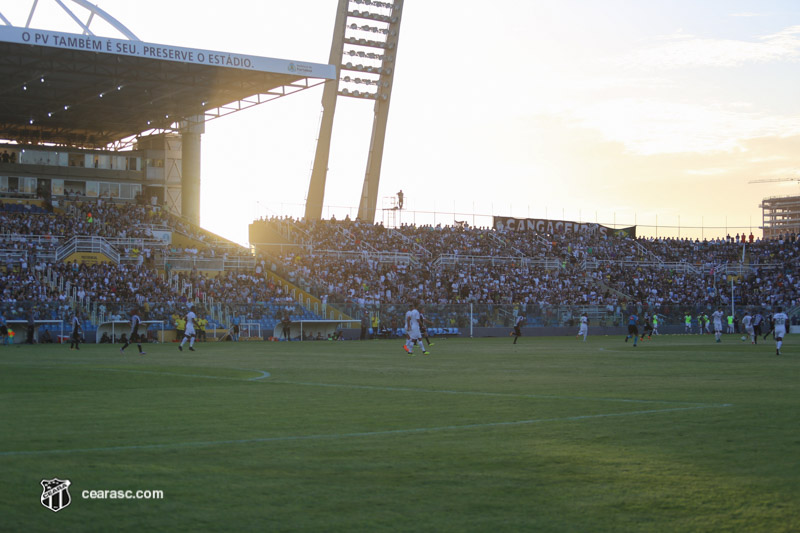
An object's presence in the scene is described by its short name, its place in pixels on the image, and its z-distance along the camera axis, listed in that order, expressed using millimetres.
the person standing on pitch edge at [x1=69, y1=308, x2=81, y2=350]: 35562
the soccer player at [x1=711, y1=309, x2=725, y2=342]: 44103
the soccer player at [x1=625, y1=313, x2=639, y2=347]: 41181
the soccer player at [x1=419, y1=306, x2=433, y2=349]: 36706
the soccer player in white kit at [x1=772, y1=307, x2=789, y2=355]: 30328
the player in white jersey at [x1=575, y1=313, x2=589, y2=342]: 47012
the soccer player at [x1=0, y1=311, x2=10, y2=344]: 38844
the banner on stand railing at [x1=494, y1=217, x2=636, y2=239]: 77438
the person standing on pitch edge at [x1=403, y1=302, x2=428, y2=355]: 31484
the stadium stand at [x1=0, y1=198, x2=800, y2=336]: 48031
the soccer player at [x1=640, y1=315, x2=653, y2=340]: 47006
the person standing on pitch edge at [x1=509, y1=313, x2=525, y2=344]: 44125
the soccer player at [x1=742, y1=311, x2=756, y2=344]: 45138
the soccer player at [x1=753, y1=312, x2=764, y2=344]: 42278
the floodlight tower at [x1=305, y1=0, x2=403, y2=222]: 67875
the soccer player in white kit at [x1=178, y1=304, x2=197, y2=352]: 33556
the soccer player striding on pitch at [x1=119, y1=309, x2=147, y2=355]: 31322
